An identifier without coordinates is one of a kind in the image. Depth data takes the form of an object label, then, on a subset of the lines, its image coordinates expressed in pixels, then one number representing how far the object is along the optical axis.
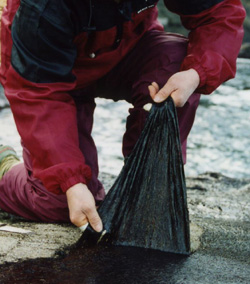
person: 2.09
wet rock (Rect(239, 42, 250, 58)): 10.12
